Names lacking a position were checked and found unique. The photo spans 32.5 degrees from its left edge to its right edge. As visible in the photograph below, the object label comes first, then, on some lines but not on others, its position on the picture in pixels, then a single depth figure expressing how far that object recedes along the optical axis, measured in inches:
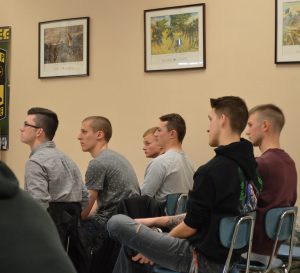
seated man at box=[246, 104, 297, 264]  110.7
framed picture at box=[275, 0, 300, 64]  149.0
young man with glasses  123.1
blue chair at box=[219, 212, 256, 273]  95.6
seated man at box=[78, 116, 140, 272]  141.6
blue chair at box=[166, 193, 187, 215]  128.7
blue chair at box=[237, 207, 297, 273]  106.3
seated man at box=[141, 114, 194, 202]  140.1
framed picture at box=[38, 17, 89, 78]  182.2
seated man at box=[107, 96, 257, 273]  97.1
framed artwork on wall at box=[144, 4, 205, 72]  162.4
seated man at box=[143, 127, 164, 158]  162.8
